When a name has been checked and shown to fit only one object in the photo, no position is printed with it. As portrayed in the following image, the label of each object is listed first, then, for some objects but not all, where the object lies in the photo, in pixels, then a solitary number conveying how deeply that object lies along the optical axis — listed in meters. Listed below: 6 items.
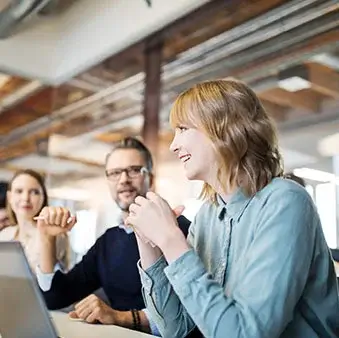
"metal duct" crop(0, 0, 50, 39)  3.17
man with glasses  1.65
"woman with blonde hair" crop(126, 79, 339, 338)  0.87
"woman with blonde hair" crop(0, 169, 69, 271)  2.54
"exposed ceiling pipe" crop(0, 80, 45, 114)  3.90
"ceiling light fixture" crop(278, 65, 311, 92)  2.09
